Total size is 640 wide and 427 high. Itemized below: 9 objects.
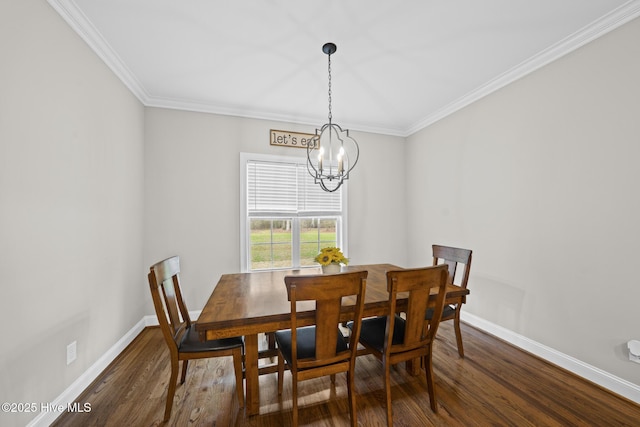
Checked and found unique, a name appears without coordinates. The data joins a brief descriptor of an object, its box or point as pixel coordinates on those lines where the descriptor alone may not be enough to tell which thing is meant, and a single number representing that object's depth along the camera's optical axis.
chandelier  3.96
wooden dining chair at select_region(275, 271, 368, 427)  1.44
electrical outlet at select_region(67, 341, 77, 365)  1.88
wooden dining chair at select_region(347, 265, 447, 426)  1.60
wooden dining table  1.54
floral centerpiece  2.24
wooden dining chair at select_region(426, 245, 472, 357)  2.38
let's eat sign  3.72
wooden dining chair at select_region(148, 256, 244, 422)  1.66
